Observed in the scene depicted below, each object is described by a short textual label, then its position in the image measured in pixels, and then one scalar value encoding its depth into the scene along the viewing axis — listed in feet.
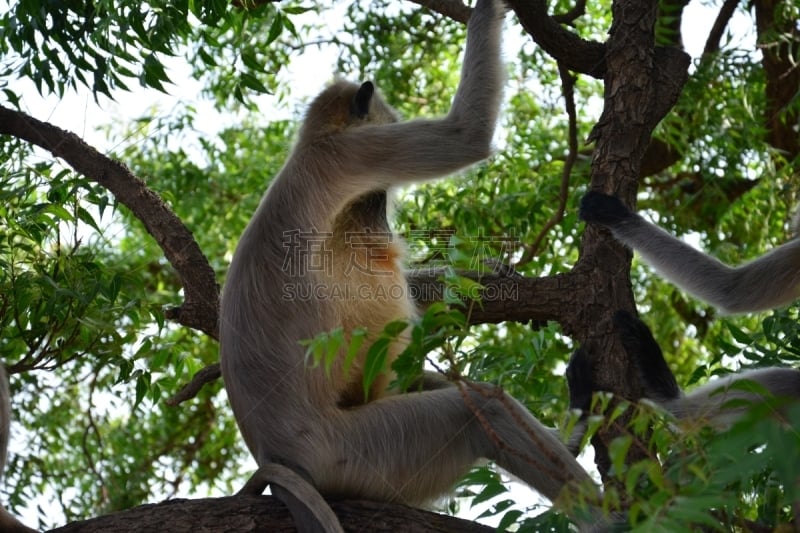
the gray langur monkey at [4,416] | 20.75
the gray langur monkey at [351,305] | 19.30
